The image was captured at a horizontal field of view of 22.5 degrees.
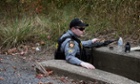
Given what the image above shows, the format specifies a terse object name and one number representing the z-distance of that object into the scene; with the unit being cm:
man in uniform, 558
